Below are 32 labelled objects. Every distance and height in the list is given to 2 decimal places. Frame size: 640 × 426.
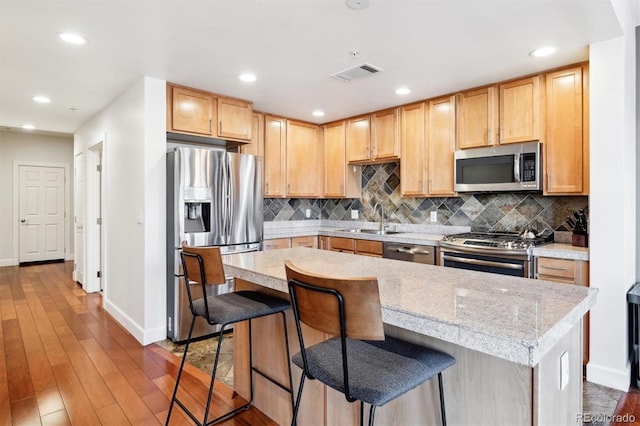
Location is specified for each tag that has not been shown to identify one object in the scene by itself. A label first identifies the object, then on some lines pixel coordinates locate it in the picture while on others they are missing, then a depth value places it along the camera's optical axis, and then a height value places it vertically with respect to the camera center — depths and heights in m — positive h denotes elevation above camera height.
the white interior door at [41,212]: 7.14 +0.05
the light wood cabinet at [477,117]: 3.37 +0.91
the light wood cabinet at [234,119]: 3.77 +1.01
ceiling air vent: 3.00 +1.20
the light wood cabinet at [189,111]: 3.41 +1.00
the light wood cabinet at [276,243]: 4.15 -0.34
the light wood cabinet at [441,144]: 3.68 +0.71
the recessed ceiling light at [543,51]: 2.62 +1.18
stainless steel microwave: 3.11 +0.41
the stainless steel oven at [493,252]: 2.85 -0.32
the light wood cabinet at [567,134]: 2.85 +0.63
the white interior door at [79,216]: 5.26 -0.02
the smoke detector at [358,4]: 2.01 +1.17
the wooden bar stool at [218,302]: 1.77 -0.47
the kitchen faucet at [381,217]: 4.71 -0.05
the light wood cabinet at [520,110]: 3.10 +0.90
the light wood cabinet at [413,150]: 3.93 +0.70
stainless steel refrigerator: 3.25 +0.03
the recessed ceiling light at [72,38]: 2.44 +1.20
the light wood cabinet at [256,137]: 4.29 +0.93
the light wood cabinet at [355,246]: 4.02 -0.38
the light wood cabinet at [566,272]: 2.62 -0.44
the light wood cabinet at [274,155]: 4.52 +0.74
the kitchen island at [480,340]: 1.00 -0.35
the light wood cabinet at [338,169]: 4.82 +0.60
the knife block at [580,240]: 2.83 -0.22
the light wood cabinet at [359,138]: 4.48 +0.94
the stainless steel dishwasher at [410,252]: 3.50 -0.40
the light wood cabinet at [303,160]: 4.76 +0.73
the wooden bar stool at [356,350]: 1.02 -0.49
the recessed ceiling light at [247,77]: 3.17 +1.21
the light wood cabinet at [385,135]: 4.19 +0.93
